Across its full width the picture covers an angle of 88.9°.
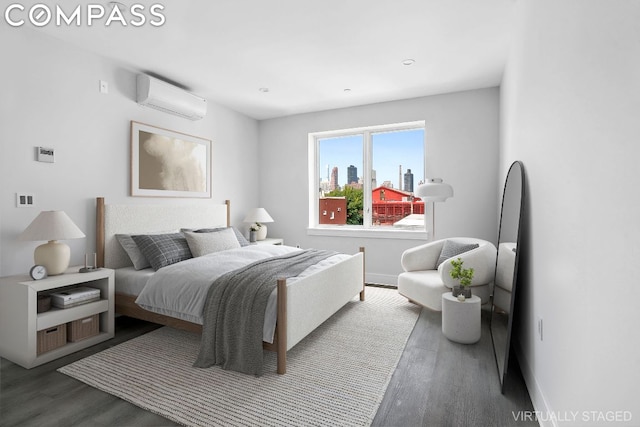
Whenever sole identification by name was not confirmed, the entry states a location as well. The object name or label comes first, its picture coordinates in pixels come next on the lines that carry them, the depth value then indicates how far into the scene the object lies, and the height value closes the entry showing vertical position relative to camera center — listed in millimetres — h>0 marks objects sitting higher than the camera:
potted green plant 2785 -561
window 4750 +563
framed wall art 3609 +610
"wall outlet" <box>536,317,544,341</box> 1778 -628
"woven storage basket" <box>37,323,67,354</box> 2418 -952
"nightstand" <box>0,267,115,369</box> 2316 -811
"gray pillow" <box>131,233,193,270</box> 3096 -352
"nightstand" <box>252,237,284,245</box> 4823 -422
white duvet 2506 -607
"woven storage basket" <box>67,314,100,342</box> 2619 -946
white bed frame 2293 -570
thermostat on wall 2750 +501
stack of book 2549 -672
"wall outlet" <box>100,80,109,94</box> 3227 +1260
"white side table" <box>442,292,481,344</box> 2670 -874
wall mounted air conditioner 3496 +1314
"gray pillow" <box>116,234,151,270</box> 3176 -381
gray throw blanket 2252 -770
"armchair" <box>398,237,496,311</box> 3080 -615
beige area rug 1821 -1107
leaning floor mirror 2076 -395
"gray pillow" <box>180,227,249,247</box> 3847 -211
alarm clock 2412 -444
